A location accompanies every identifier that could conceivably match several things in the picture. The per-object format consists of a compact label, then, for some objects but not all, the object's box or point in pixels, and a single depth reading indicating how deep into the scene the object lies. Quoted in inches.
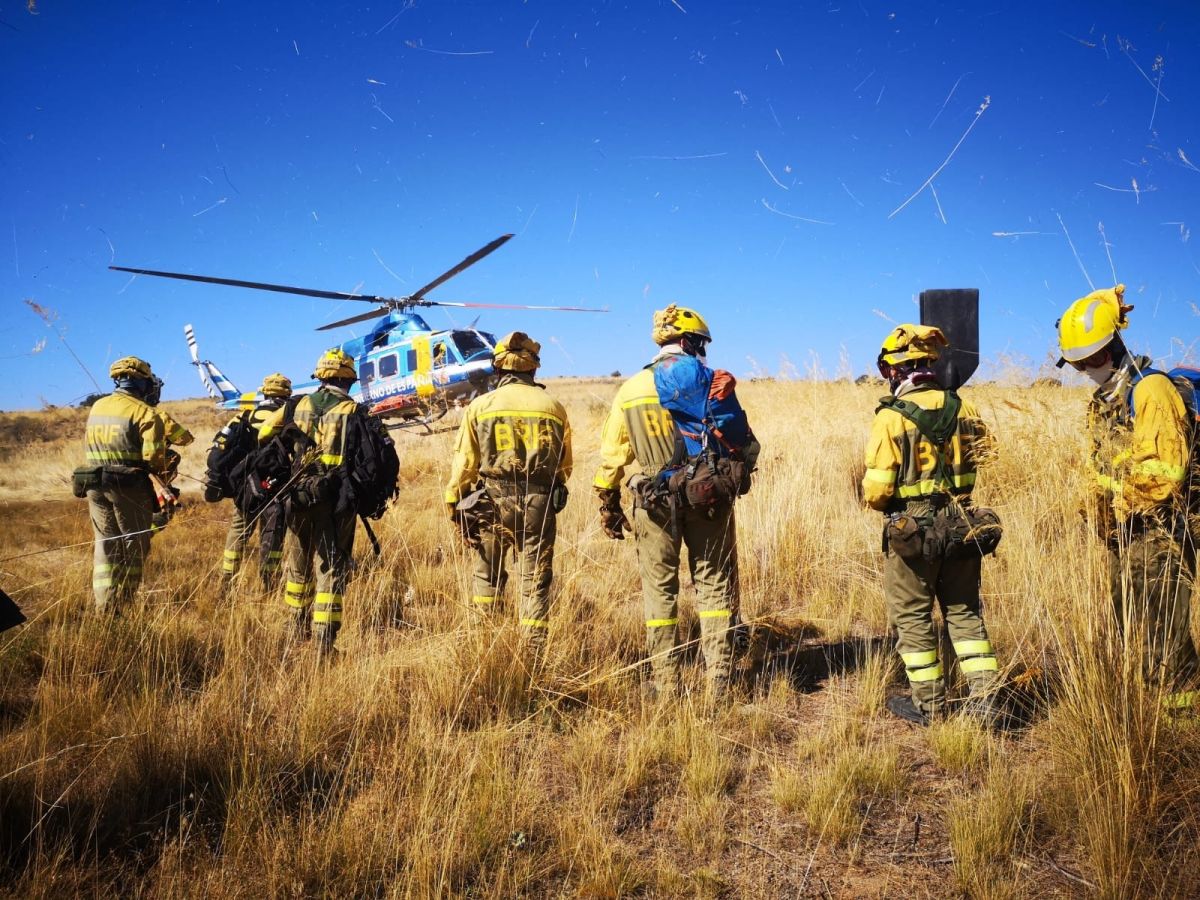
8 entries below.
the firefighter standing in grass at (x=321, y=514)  179.2
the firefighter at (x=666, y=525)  148.5
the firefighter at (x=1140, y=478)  104.2
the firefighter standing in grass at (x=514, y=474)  161.2
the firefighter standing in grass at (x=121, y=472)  201.8
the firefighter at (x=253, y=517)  206.3
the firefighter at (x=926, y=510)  125.4
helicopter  584.4
